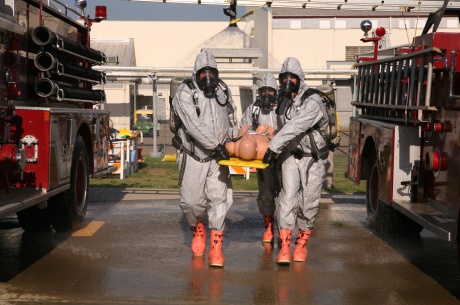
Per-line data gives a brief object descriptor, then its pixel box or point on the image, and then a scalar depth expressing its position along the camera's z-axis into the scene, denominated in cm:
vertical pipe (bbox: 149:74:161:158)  2998
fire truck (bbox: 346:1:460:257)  1113
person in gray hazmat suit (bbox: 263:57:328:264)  1219
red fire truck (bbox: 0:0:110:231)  1170
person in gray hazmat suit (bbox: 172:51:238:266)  1199
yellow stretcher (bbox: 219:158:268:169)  1173
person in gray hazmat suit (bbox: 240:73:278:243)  1378
